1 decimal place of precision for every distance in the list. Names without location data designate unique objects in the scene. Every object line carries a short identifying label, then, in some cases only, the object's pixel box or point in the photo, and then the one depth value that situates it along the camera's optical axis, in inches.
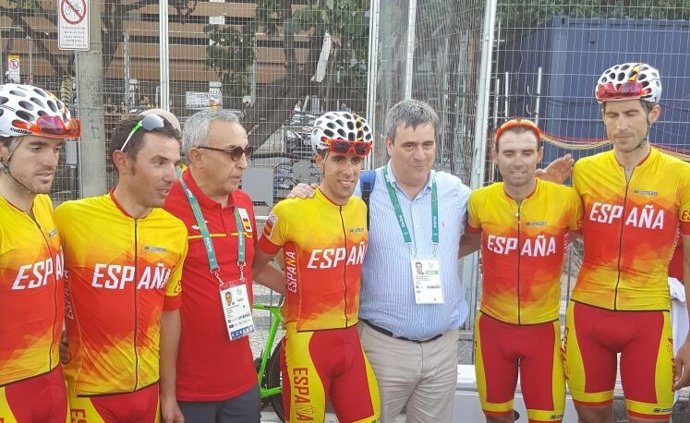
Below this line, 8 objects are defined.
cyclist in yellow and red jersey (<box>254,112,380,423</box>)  146.3
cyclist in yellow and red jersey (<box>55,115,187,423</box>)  120.3
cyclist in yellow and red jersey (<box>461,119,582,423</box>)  157.9
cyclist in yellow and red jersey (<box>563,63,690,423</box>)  154.3
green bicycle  211.2
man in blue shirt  153.0
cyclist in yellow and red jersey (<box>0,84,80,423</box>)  109.0
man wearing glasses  135.5
